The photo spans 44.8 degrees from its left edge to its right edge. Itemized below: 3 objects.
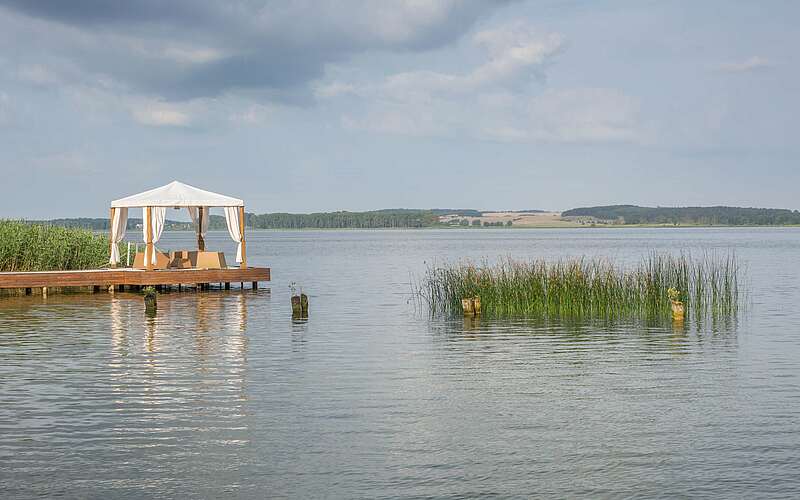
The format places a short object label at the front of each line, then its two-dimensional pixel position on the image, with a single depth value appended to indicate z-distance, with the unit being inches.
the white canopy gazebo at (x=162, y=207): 1138.0
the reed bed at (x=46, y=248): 1177.4
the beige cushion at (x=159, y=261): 1174.0
